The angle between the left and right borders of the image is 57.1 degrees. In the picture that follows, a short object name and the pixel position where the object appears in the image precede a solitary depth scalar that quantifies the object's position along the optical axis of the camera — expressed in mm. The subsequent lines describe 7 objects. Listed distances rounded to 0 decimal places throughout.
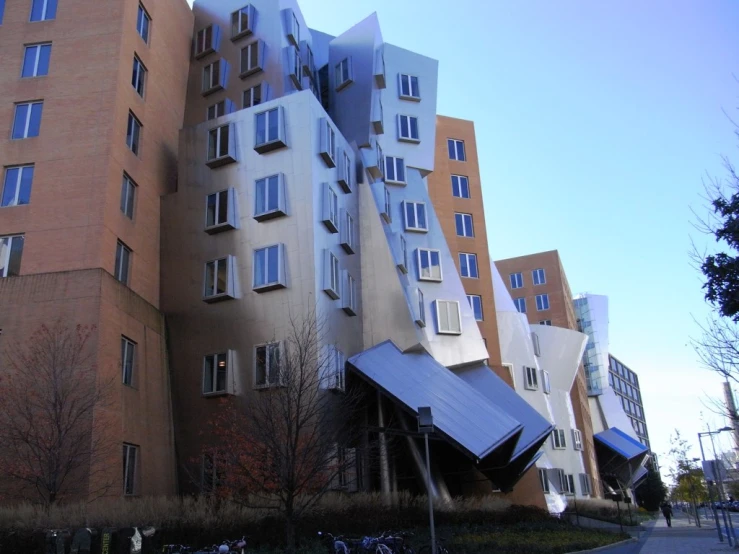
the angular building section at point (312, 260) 28656
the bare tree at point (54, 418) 21328
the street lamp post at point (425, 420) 15992
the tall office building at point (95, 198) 24672
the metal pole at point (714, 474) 24466
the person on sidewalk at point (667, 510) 47828
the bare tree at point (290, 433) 19219
